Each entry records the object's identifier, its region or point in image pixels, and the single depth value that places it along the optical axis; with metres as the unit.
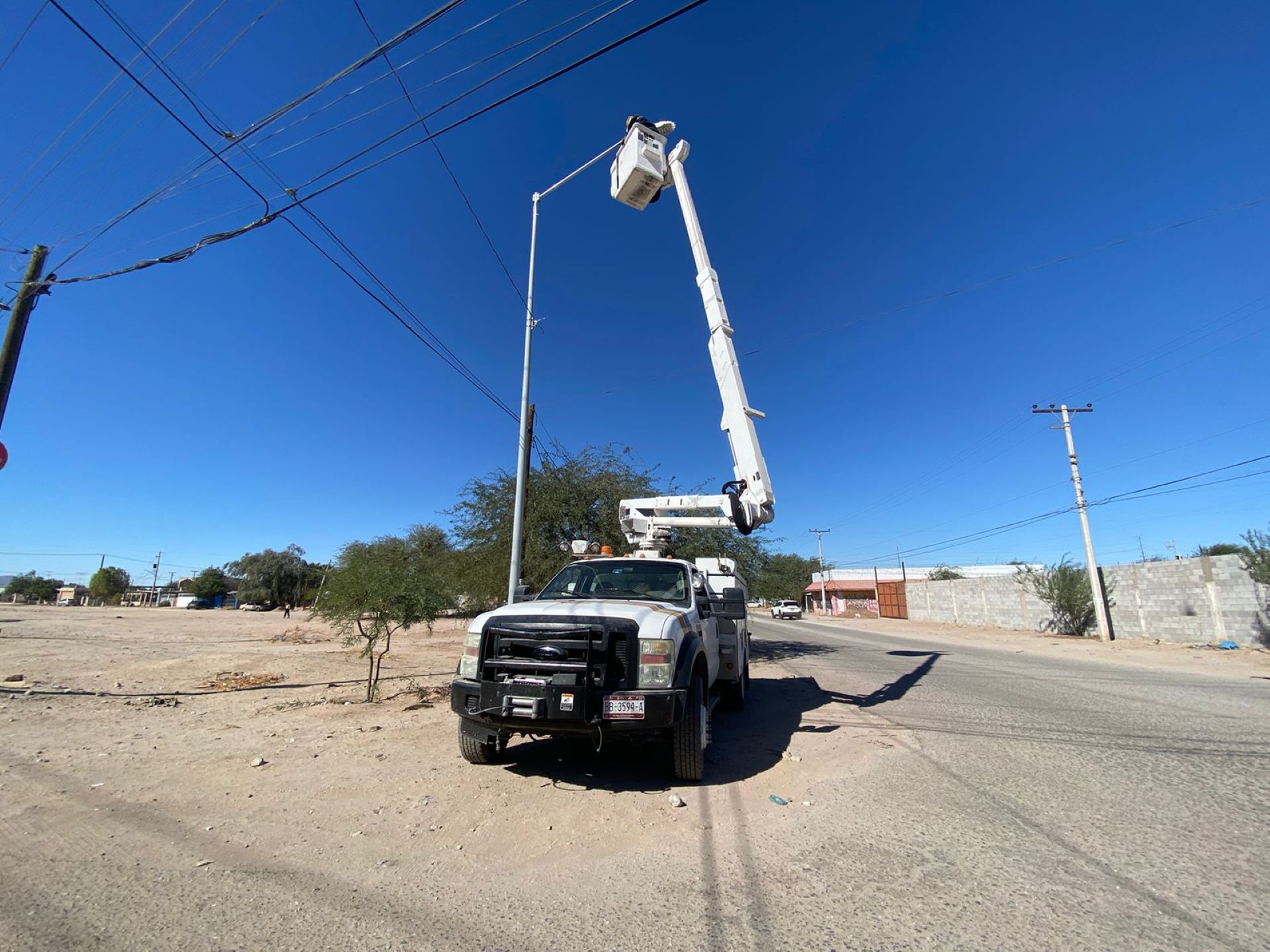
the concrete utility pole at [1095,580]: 23.02
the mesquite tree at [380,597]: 8.14
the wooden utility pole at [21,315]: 7.35
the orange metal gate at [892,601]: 44.52
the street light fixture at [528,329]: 8.25
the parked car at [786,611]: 49.41
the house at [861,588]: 48.22
